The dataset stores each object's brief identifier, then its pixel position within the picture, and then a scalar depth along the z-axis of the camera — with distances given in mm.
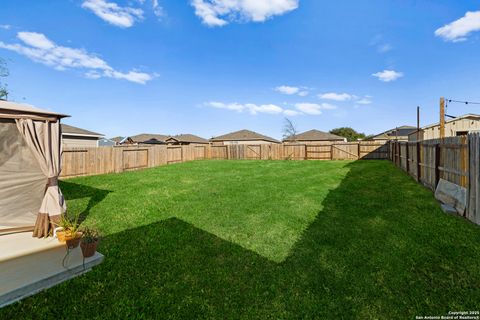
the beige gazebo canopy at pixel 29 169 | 4617
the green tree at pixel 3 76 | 18123
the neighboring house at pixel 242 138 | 41375
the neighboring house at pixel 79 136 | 21672
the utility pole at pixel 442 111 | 9633
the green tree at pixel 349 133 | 58656
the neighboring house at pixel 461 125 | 17156
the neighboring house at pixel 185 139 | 42522
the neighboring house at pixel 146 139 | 42475
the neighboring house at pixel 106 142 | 33381
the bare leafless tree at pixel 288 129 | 52781
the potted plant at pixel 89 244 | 3535
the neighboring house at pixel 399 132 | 37231
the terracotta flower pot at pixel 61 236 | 4207
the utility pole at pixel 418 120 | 16503
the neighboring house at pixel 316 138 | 37688
